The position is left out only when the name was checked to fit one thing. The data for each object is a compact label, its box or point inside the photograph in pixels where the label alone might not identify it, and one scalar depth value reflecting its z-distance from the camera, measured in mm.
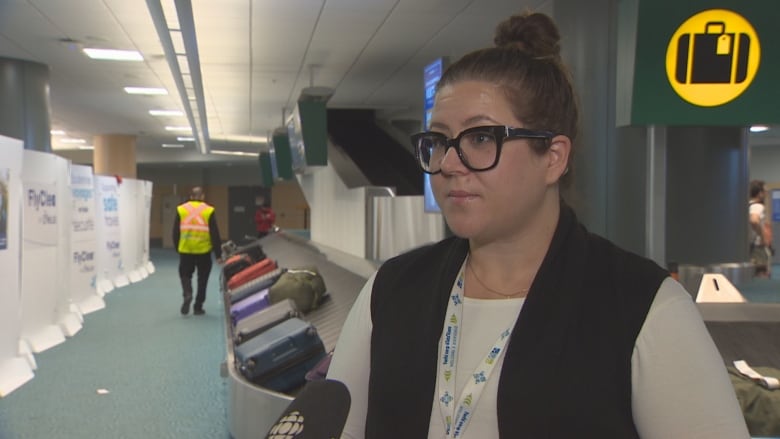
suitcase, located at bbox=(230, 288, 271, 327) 7215
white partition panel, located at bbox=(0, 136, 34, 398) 6168
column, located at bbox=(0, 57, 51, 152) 10695
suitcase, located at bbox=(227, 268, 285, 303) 8172
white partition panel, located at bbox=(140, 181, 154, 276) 16906
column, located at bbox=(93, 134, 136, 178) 21203
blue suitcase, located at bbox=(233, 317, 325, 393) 4613
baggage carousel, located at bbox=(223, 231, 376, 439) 4359
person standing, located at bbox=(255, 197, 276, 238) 24562
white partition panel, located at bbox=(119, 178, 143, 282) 14469
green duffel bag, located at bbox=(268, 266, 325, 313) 7133
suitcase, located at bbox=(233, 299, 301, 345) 5793
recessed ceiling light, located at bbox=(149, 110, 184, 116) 16484
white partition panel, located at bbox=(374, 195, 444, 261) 7824
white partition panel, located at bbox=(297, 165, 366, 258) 12174
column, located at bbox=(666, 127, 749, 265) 5691
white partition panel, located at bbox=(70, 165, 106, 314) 10352
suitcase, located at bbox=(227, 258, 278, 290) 10070
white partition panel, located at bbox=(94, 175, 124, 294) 12523
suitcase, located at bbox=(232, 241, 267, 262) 12797
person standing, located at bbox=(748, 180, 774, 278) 12621
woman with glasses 1119
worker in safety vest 10664
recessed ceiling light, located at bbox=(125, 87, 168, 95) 13203
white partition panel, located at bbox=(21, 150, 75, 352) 7496
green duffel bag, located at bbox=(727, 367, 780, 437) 2586
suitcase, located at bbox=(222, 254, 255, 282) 11684
